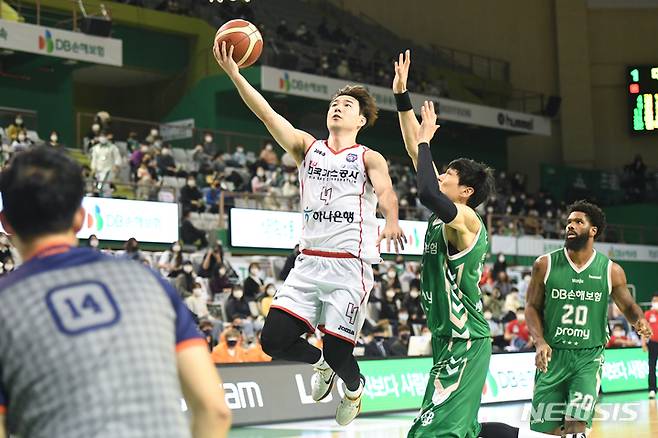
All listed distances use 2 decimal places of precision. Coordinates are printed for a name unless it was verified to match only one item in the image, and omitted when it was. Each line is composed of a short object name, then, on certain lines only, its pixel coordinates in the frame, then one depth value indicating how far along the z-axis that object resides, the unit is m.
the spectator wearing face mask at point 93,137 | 22.91
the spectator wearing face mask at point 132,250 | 17.17
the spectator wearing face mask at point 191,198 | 21.94
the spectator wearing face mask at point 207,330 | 16.62
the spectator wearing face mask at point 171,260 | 18.39
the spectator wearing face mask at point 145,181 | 21.09
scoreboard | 30.84
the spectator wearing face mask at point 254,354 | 16.03
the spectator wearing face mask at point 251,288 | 18.88
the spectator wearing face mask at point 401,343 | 18.67
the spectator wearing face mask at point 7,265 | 15.20
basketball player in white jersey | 7.22
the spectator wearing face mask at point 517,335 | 20.45
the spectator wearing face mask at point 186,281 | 17.80
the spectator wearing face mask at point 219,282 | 19.11
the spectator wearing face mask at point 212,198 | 22.61
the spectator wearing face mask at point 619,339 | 21.69
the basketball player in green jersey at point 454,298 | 6.41
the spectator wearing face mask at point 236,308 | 17.83
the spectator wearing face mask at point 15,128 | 21.95
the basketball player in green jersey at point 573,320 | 7.67
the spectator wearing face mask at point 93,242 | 16.91
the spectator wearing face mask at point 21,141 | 20.35
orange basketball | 7.48
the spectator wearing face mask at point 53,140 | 21.03
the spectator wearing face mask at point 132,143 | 24.17
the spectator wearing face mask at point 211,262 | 19.30
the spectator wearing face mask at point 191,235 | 21.02
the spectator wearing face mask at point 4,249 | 15.59
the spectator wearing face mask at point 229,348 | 15.61
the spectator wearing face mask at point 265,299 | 18.20
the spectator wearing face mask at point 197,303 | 17.55
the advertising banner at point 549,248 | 27.39
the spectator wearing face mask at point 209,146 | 26.03
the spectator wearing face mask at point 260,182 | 24.19
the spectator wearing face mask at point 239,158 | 25.75
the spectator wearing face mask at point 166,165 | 23.08
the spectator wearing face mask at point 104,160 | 21.69
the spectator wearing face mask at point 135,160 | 22.51
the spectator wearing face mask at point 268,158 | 25.48
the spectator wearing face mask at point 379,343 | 18.24
